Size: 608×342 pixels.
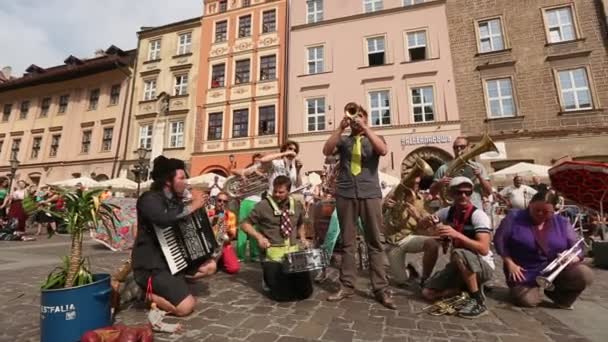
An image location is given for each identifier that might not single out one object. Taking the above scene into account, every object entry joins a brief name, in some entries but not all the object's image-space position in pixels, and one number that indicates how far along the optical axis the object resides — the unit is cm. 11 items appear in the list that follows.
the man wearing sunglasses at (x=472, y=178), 412
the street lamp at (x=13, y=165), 1474
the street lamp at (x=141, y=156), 1298
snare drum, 296
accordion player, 273
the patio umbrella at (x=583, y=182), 471
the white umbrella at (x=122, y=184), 1462
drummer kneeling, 330
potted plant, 212
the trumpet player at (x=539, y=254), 308
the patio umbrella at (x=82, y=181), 1459
